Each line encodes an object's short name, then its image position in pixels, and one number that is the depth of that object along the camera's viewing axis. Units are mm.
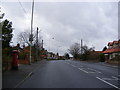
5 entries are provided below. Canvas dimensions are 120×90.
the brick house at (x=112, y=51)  26041
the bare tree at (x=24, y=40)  24345
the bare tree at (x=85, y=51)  29196
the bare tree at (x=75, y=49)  52151
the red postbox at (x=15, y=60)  8720
